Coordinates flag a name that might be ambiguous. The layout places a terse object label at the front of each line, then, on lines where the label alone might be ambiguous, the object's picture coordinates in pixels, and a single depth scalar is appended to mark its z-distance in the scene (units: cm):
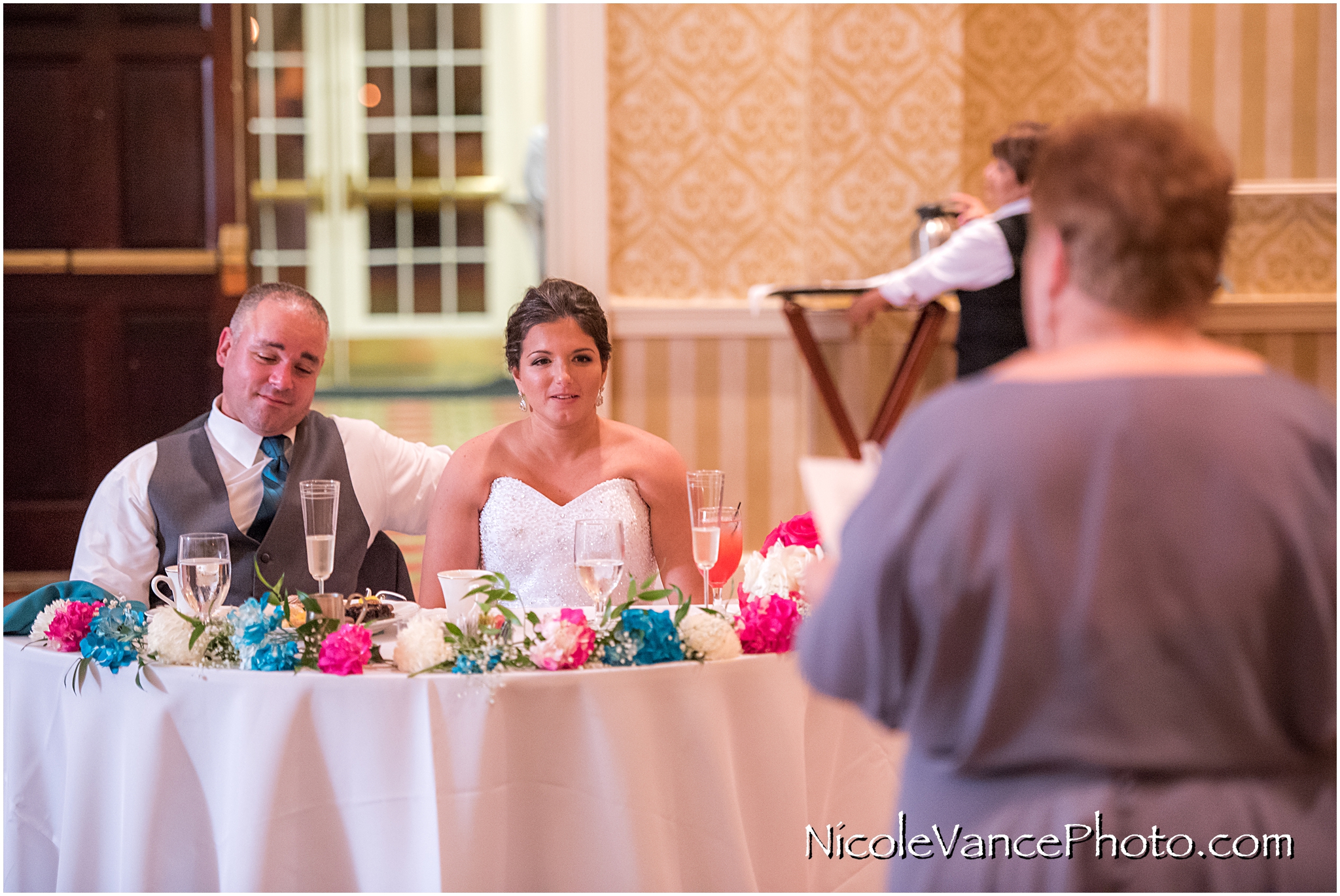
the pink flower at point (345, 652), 376
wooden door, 642
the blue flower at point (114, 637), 382
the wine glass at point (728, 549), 402
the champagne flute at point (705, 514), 399
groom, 435
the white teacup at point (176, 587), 388
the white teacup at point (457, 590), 387
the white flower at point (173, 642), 381
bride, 438
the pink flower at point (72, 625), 388
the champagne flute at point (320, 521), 387
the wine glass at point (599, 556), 384
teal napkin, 397
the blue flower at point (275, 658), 377
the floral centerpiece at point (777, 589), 387
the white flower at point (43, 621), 392
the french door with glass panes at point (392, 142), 1345
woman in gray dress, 317
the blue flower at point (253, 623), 378
